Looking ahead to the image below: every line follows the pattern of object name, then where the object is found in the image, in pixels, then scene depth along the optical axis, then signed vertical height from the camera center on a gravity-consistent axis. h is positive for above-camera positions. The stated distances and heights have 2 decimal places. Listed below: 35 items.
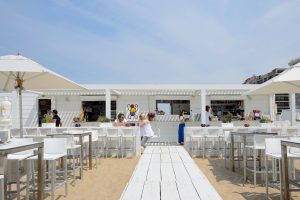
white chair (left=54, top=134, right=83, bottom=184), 4.29 -0.61
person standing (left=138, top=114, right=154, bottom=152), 7.36 -0.67
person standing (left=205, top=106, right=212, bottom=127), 9.23 -0.37
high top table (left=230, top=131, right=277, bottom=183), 4.22 -0.66
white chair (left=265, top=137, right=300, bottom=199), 3.39 -0.59
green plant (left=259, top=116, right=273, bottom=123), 7.66 -0.39
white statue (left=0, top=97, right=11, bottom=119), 3.95 +0.03
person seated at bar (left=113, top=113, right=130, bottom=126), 8.04 -0.33
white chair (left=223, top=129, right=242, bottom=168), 5.10 -0.68
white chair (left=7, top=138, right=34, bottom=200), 2.98 -0.63
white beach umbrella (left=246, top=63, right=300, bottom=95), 4.02 +0.53
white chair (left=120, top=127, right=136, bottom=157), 6.65 -0.86
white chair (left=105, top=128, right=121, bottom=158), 6.65 -0.89
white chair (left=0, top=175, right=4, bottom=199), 2.22 -0.75
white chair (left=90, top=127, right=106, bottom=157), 6.65 -0.85
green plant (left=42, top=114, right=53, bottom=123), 7.58 -0.29
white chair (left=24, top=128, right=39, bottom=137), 6.57 -0.63
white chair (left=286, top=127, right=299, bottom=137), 6.18 -0.60
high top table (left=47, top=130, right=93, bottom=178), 4.56 -0.60
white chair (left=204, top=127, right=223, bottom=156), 6.52 -0.93
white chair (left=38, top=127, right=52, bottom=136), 6.60 -0.61
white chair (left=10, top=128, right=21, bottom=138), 6.09 -0.58
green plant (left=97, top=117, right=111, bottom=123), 8.07 -0.36
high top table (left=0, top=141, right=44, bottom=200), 2.24 -0.48
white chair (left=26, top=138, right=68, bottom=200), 3.43 -0.58
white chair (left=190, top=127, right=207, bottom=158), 6.52 -0.76
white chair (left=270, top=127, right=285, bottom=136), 6.23 -0.60
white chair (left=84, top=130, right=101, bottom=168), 5.54 -0.96
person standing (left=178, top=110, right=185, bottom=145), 8.83 -0.86
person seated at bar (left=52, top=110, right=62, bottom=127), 8.33 -0.33
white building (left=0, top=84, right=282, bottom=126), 11.37 +0.63
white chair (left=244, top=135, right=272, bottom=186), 3.99 -0.58
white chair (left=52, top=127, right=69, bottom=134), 6.54 -0.55
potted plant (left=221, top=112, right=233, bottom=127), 8.41 -0.38
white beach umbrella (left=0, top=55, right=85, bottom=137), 4.00 +0.71
